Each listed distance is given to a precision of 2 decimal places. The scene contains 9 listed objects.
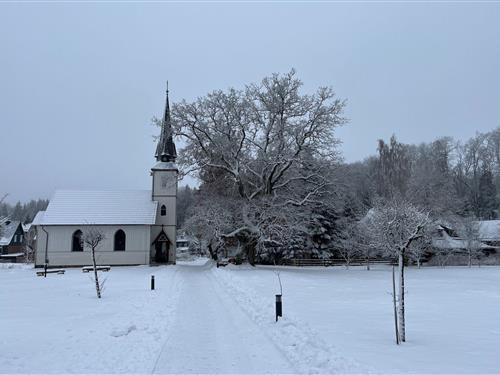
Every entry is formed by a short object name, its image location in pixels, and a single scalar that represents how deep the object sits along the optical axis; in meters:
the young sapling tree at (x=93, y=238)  18.45
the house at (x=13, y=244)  64.12
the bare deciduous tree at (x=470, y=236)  42.97
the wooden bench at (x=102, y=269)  31.02
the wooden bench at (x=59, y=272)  30.20
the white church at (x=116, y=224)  38.34
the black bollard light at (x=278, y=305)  11.20
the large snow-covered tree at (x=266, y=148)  31.06
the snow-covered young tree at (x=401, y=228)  8.84
